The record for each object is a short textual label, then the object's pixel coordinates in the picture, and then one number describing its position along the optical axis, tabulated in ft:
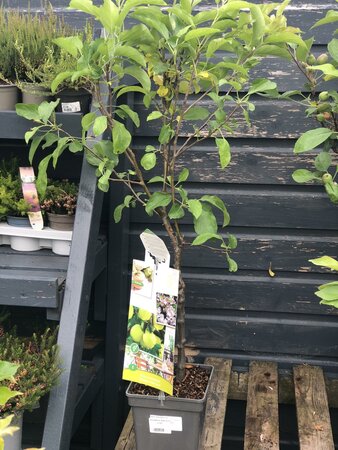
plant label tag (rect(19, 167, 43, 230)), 7.58
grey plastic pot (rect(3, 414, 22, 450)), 6.36
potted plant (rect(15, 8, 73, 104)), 7.02
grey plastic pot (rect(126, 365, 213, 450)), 6.73
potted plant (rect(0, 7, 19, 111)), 7.32
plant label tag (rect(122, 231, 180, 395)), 6.57
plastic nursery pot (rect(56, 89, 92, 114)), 7.30
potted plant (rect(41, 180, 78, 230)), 7.62
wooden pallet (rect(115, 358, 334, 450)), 7.30
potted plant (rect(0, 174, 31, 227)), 7.60
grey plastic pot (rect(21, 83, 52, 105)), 7.15
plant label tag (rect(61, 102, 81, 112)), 7.32
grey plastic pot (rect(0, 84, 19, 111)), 7.30
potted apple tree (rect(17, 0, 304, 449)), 5.97
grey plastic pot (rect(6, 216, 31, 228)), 7.68
